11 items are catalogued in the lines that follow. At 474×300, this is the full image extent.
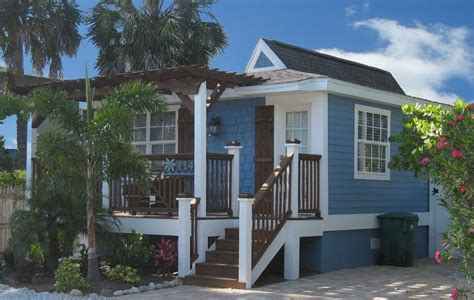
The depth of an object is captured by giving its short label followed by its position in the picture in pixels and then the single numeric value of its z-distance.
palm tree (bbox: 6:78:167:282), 9.38
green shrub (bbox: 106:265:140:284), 9.70
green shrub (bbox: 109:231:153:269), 10.62
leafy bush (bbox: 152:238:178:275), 10.46
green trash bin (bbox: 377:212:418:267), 12.41
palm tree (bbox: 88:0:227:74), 20.75
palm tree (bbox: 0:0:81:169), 19.14
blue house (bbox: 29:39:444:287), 10.46
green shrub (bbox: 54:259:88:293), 9.25
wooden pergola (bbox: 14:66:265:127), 10.40
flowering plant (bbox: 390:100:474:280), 6.73
